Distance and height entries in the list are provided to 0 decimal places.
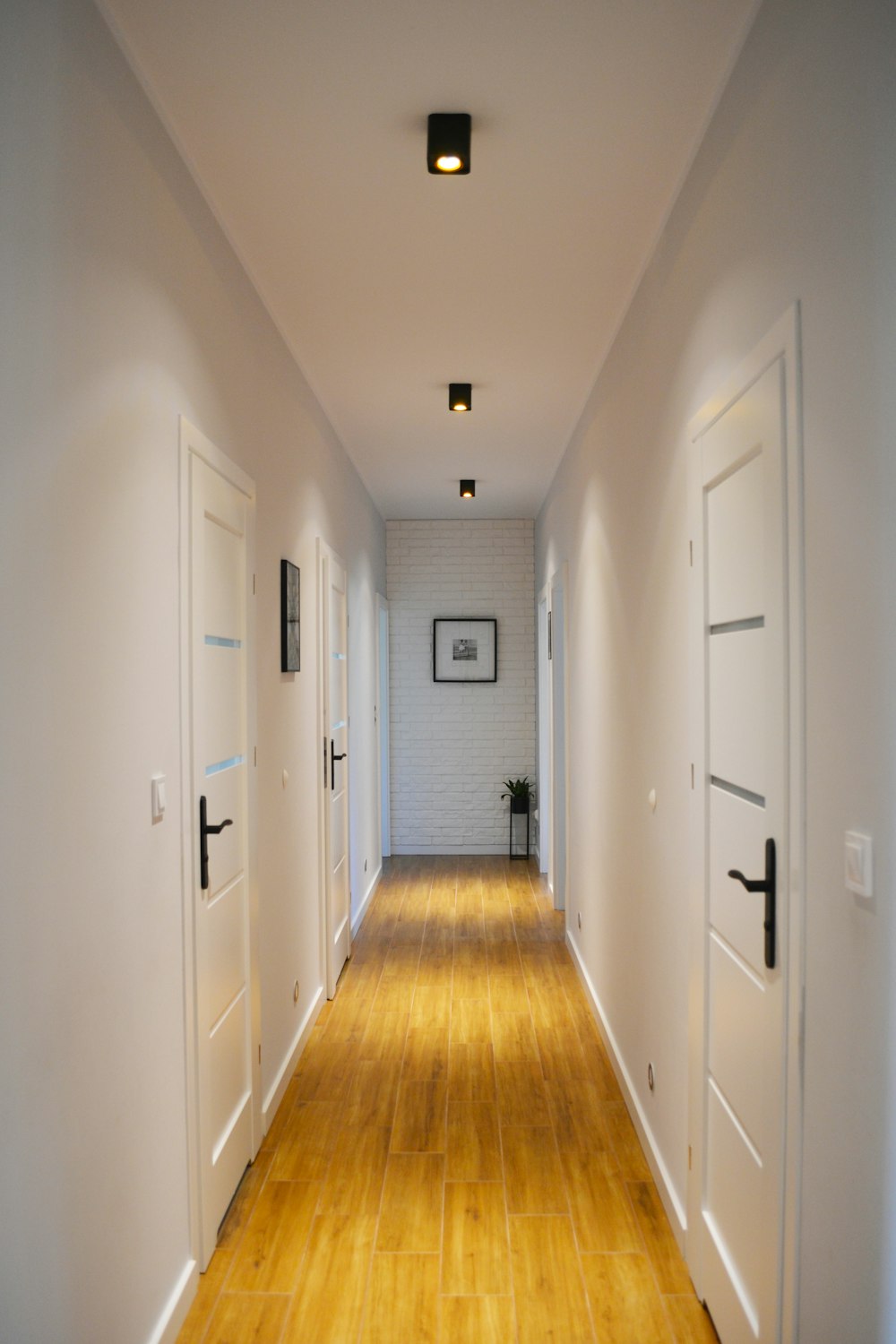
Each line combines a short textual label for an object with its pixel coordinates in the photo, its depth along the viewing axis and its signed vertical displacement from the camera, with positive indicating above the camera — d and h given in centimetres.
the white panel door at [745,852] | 158 -33
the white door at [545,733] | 680 -40
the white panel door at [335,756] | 436 -38
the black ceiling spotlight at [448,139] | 208 +120
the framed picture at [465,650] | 791 +26
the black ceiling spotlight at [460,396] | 415 +126
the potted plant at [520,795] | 756 -92
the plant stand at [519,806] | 756 -101
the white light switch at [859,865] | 119 -24
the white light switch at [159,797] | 196 -25
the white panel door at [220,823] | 228 -37
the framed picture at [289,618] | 342 +23
